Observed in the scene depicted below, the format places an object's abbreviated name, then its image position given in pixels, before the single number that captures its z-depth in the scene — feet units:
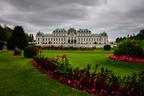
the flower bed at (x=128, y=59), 21.30
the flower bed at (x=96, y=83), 9.59
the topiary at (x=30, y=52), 30.37
